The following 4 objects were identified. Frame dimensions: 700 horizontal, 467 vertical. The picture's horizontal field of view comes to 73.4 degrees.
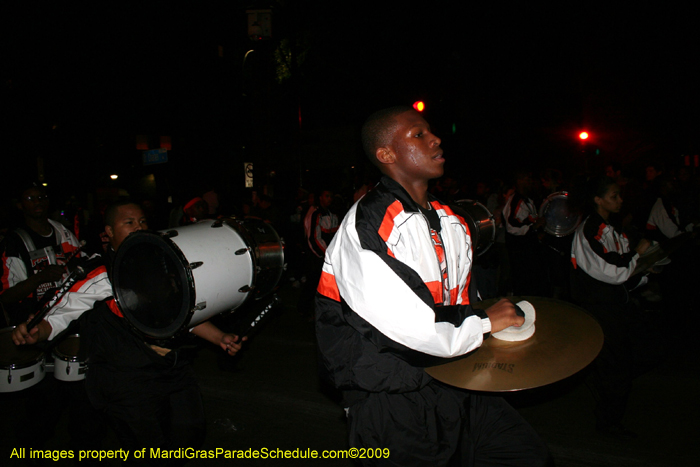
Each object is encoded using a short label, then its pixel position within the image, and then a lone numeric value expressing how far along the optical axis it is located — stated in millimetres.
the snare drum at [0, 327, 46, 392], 3123
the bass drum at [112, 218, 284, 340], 2340
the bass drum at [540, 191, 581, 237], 5473
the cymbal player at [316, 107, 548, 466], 1619
